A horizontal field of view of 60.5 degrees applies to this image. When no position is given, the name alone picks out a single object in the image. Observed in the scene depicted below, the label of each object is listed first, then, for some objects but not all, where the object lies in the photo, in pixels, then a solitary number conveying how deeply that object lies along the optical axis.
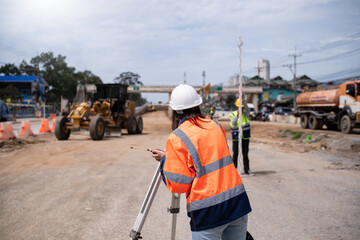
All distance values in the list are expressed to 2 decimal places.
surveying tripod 2.56
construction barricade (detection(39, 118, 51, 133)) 18.11
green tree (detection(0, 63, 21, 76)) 64.69
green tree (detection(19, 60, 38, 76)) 64.50
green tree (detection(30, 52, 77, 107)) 64.12
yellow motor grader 14.79
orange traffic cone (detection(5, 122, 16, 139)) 13.01
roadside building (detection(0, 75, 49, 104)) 57.84
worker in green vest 7.46
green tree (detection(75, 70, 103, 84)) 69.81
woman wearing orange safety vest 2.09
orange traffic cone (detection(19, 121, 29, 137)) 15.43
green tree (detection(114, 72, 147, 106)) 95.77
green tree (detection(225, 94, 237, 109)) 90.25
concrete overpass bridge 53.00
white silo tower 137.85
